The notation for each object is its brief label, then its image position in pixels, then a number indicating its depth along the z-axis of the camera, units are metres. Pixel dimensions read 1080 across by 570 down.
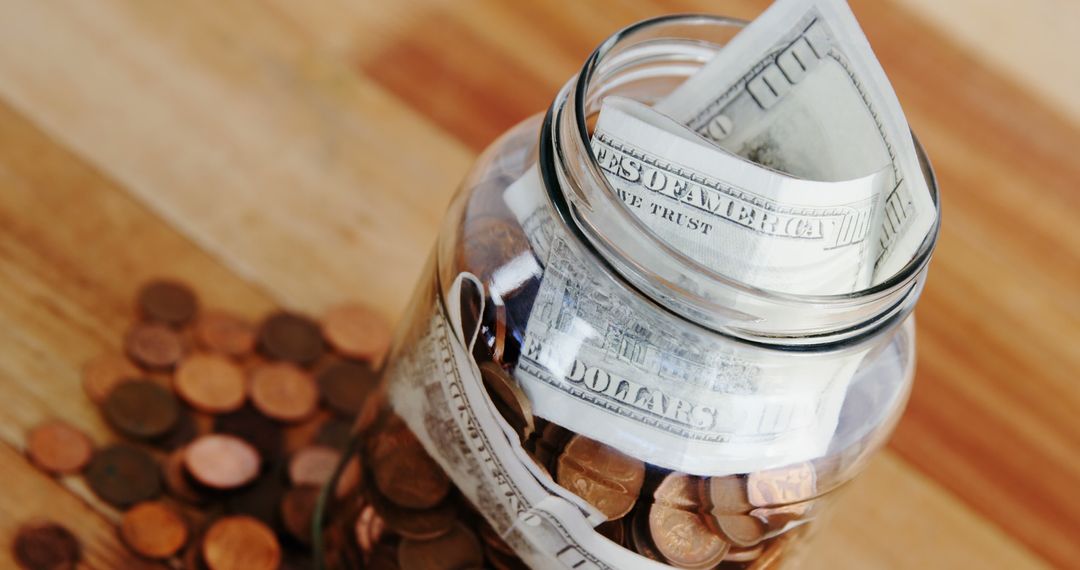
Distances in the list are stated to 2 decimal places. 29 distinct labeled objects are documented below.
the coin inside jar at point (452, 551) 0.52
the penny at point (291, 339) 0.61
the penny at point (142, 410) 0.59
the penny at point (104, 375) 0.59
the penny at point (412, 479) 0.52
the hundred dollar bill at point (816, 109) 0.49
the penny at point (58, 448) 0.57
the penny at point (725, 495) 0.49
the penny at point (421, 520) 0.52
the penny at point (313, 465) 0.59
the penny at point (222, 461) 0.58
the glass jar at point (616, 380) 0.47
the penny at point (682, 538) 0.49
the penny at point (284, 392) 0.60
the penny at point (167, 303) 0.61
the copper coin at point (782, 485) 0.49
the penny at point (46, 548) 0.56
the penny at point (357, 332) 0.62
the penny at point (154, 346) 0.60
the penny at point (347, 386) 0.61
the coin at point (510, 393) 0.48
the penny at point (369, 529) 0.55
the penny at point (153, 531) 0.57
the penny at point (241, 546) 0.57
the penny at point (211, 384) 0.60
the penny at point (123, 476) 0.57
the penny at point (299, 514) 0.58
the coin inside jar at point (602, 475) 0.48
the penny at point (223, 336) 0.61
